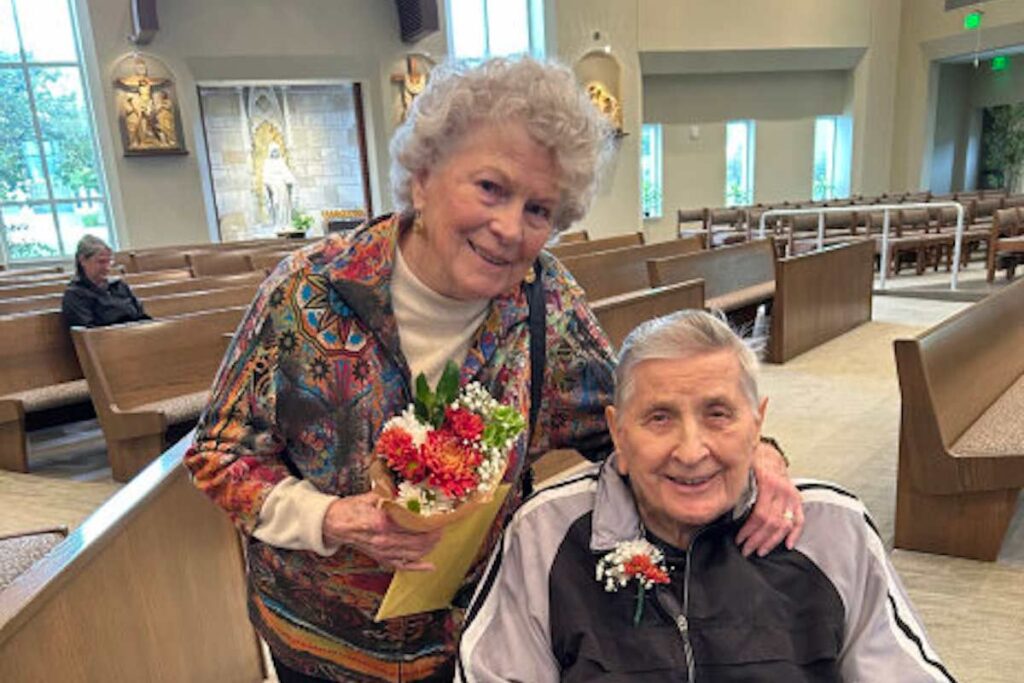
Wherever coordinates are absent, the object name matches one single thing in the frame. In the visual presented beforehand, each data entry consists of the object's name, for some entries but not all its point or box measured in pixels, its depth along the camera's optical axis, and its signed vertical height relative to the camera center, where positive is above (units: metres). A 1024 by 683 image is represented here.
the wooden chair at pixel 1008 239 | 6.73 -0.73
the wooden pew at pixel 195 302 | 4.33 -0.57
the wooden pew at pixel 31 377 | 3.38 -0.82
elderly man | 1.08 -0.62
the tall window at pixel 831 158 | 14.62 +0.37
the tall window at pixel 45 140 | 9.77 +1.08
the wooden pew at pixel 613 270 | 4.93 -0.59
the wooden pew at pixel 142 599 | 1.04 -0.70
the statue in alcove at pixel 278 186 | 12.39 +0.33
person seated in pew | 3.93 -0.45
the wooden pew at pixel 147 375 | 3.06 -0.76
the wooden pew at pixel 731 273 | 4.58 -0.67
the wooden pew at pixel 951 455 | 2.22 -0.91
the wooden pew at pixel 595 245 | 6.11 -0.52
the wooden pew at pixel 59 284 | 5.17 -0.53
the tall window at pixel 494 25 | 11.77 +2.81
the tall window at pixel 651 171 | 14.10 +0.29
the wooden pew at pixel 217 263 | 6.70 -0.52
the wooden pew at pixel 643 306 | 3.19 -0.59
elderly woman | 1.00 -0.22
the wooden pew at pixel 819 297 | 4.57 -0.85
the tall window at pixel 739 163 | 14.73 +0.37
